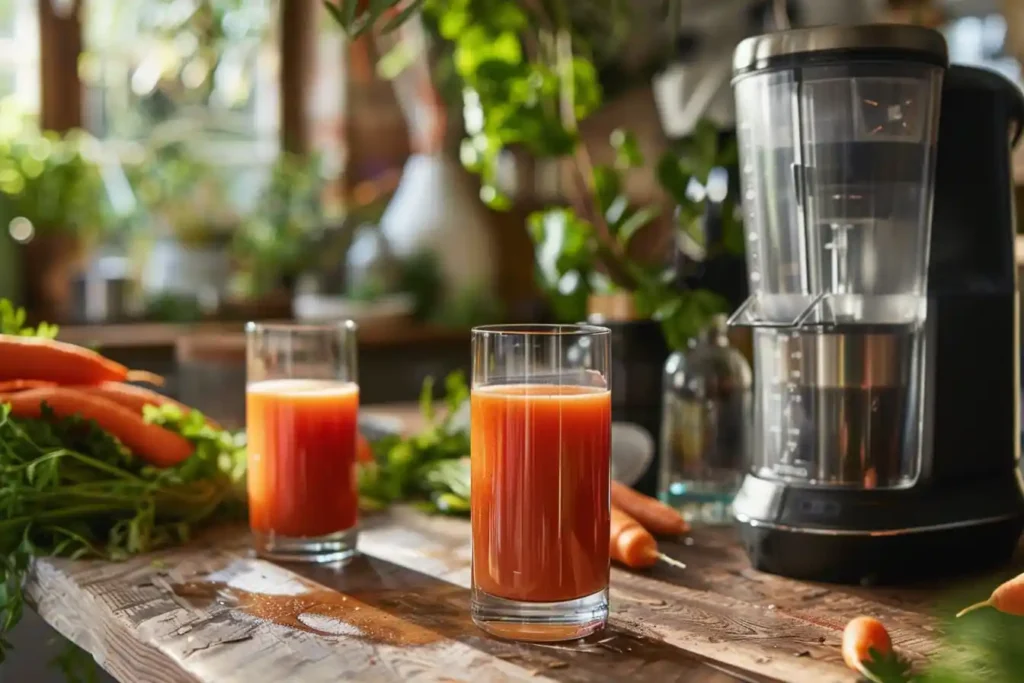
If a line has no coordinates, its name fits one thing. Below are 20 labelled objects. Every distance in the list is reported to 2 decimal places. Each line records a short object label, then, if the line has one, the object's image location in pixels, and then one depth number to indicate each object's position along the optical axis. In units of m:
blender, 0.99
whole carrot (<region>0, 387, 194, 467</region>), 1.11
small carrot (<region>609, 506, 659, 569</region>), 1.04
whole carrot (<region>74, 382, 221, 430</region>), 1.19
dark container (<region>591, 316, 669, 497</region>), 1.42
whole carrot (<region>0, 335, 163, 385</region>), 1.16
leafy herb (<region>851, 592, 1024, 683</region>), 0.63
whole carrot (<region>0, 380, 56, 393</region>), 1.15
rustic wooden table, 0.77
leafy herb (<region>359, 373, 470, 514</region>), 1.28
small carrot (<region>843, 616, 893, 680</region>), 0.76
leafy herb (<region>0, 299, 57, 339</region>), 1.26
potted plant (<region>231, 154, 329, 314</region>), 3.29
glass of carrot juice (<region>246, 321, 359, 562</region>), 1.08
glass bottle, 1.32
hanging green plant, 1.29
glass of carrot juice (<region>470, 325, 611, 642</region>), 0.84
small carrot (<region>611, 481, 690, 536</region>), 1.15
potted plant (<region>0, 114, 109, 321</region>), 2.85
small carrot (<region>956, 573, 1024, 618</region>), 0.83
